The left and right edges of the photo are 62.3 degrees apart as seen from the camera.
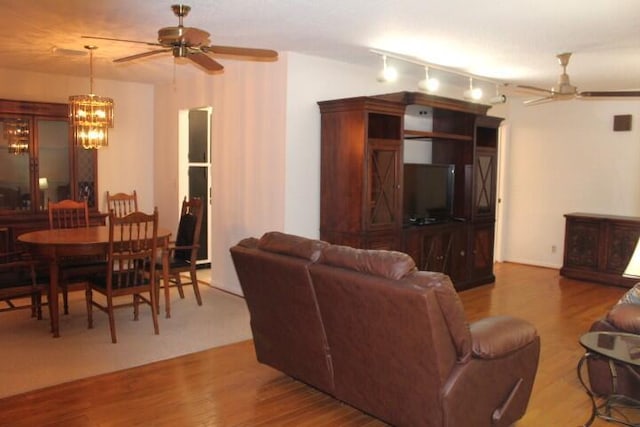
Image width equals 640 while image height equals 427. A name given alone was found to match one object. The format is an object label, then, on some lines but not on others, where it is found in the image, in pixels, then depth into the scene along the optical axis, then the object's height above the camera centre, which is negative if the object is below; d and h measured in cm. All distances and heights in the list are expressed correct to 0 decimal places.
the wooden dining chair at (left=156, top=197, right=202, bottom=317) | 508 -69
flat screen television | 578 -16
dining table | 413 -58
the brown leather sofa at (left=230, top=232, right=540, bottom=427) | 238 -78
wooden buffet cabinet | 647 -83
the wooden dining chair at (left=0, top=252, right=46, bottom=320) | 413 -88
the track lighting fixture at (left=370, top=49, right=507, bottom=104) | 502 +118
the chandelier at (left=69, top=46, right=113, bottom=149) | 473 +51
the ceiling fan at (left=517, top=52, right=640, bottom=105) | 448 +80
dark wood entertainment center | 501 -1
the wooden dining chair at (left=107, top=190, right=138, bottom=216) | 631 -36
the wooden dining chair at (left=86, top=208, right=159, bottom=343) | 414 -77
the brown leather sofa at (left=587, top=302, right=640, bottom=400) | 309 -114
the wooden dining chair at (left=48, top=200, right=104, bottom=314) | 457 -79
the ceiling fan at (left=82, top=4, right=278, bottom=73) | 316 +82
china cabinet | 570 +5
